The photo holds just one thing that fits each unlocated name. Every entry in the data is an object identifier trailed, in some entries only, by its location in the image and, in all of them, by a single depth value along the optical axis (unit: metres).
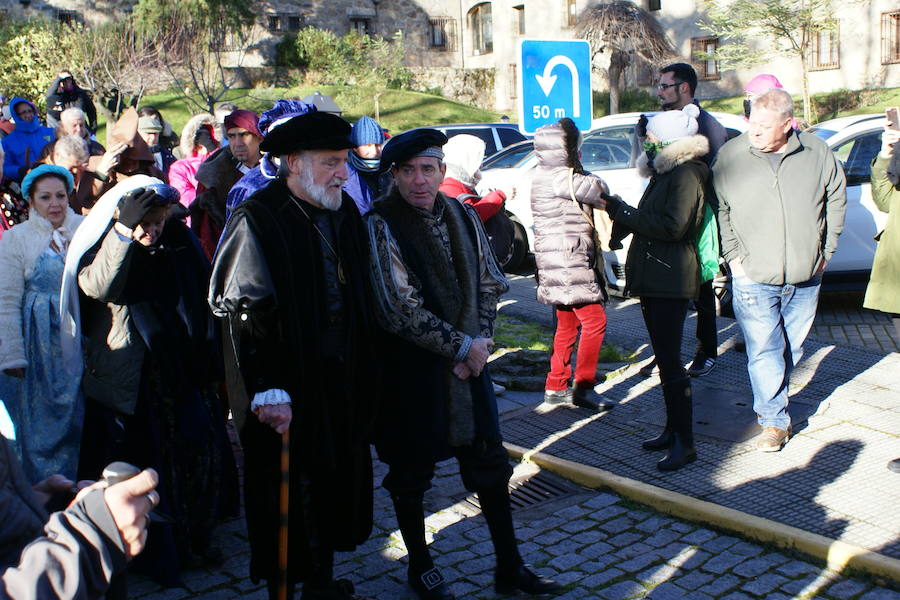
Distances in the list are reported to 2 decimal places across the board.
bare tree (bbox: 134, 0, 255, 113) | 36.34
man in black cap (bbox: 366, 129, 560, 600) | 3.85
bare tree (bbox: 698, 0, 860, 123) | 29.12
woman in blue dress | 4.33
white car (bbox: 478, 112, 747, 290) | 9.88
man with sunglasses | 7.12
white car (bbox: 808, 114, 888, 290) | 8.79
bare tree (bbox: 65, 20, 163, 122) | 32.78
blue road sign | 6.38
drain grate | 5.02
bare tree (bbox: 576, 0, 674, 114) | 31.48
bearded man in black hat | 3.49
